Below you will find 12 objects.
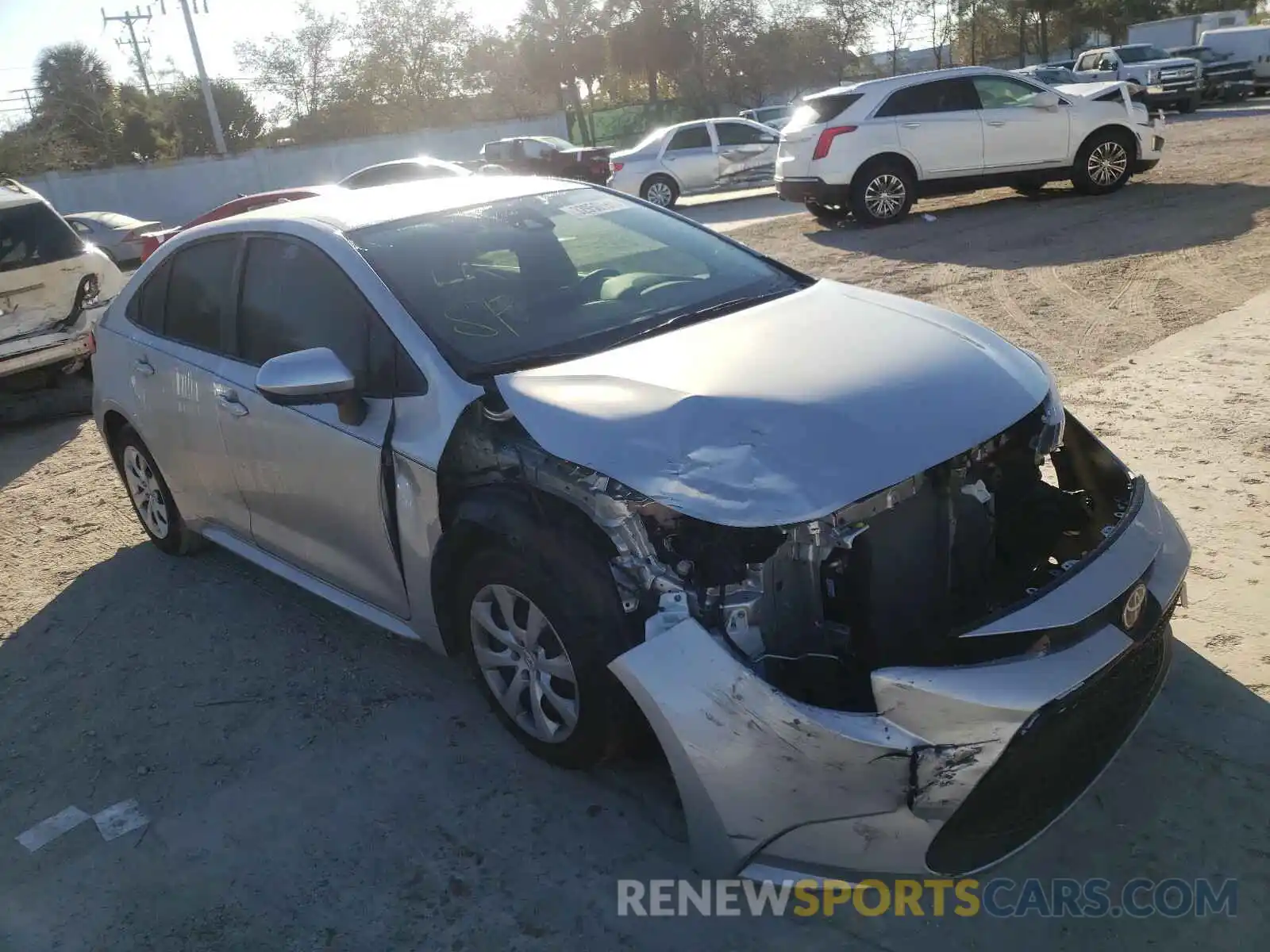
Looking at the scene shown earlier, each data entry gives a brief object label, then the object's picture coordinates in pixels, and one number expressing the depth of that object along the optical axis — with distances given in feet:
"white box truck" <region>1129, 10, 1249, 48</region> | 134.31
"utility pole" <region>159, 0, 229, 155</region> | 119.24
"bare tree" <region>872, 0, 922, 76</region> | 187.93
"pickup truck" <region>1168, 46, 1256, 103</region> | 94.07
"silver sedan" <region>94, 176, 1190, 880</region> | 7.80
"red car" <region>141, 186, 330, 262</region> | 37.78
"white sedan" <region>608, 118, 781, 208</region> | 61.26
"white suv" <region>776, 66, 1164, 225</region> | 41.65
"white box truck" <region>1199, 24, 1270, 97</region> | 97.30
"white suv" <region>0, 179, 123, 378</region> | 26.37
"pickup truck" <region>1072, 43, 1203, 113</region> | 89.04
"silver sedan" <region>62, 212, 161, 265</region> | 61.16
